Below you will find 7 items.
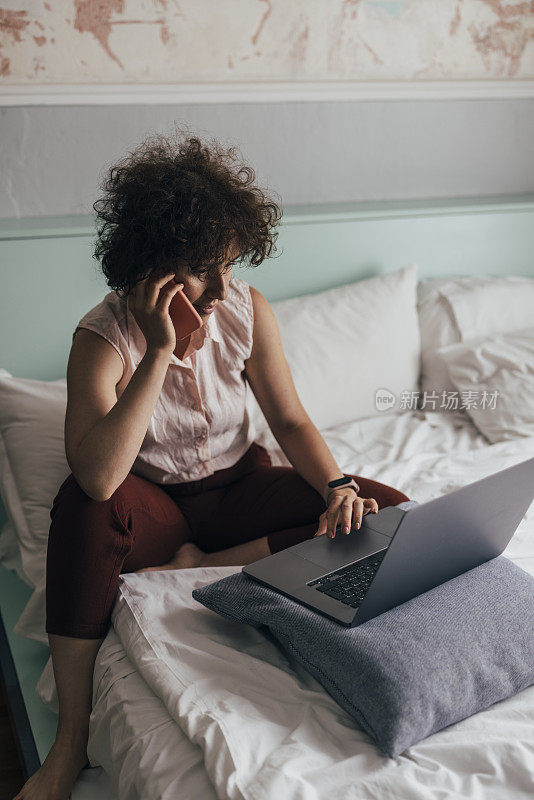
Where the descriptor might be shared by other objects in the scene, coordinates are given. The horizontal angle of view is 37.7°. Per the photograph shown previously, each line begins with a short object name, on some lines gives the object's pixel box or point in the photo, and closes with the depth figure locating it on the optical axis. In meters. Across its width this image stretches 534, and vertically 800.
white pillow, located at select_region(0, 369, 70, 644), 1.50
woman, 1.16
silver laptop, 0.94
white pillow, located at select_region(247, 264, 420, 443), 1.97
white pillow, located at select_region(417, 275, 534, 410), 2.11
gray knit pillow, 0.89
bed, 0.87
